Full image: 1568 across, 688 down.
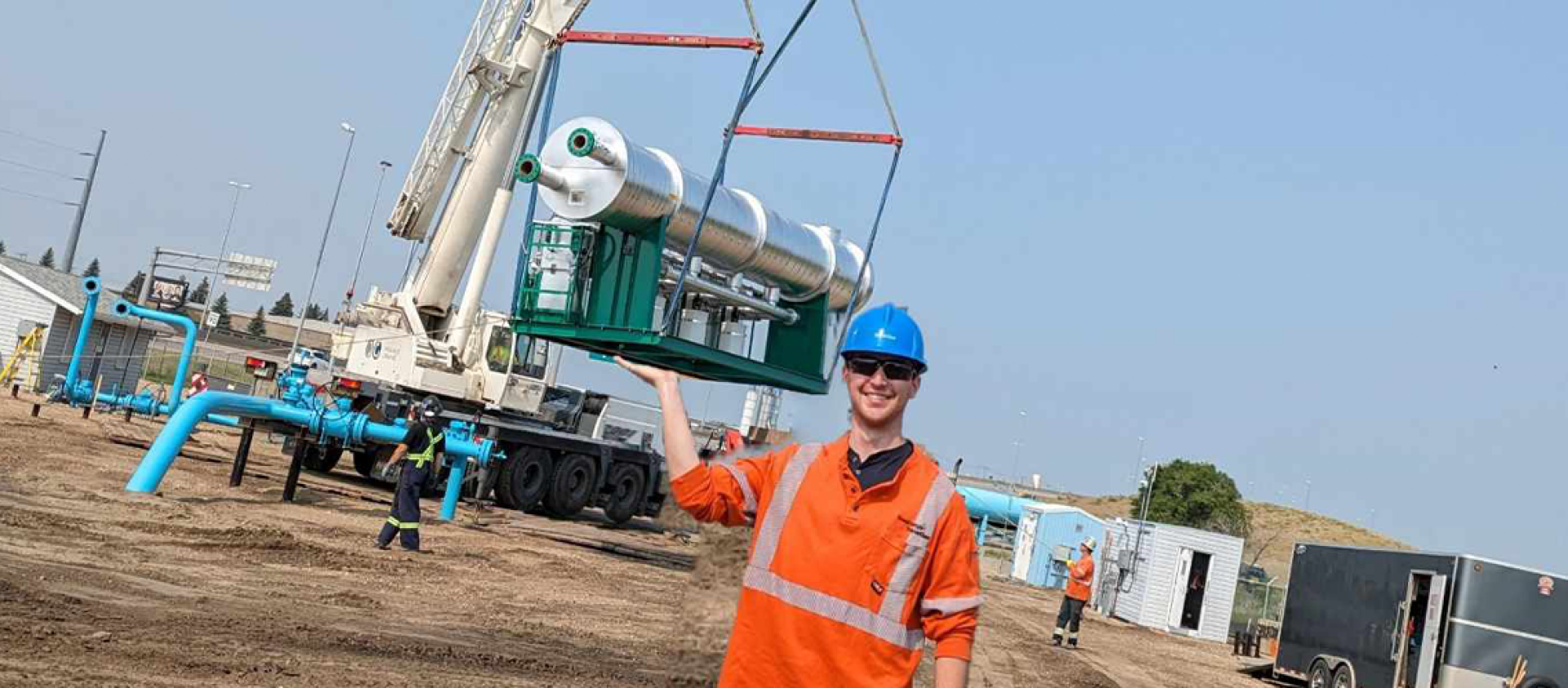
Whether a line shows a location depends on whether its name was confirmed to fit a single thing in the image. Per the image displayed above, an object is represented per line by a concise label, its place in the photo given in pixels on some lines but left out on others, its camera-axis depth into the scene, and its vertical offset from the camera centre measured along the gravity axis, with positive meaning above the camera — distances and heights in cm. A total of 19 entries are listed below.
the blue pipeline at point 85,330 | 2635 +45
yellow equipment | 3406 -31
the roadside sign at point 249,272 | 5653 +450
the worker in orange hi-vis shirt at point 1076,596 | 2150 -45
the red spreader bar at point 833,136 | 1730 +449
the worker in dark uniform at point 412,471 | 1574 -49
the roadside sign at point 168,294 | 5734 +309
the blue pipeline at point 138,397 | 2559 -49
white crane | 2441 +374
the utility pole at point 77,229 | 4791 +408
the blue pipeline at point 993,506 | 5991 +169
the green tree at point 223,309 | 11088 +592
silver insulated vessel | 1530 +293
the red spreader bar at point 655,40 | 1491 +456
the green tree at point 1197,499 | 7756 +475
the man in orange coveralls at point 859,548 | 348 -7
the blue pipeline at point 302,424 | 1691 -26
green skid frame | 1585 +170
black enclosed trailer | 1848 +23
